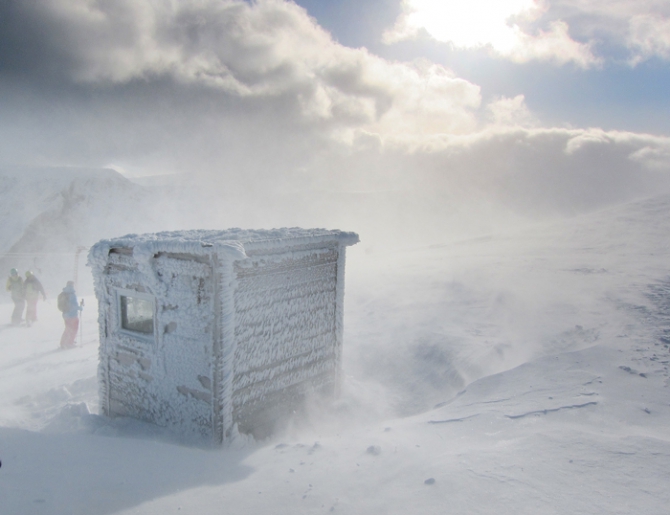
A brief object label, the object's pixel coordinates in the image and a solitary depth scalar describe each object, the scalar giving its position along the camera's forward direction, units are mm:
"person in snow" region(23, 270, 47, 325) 13812
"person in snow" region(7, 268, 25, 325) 13805
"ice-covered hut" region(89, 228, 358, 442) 6051
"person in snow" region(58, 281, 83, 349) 11508
